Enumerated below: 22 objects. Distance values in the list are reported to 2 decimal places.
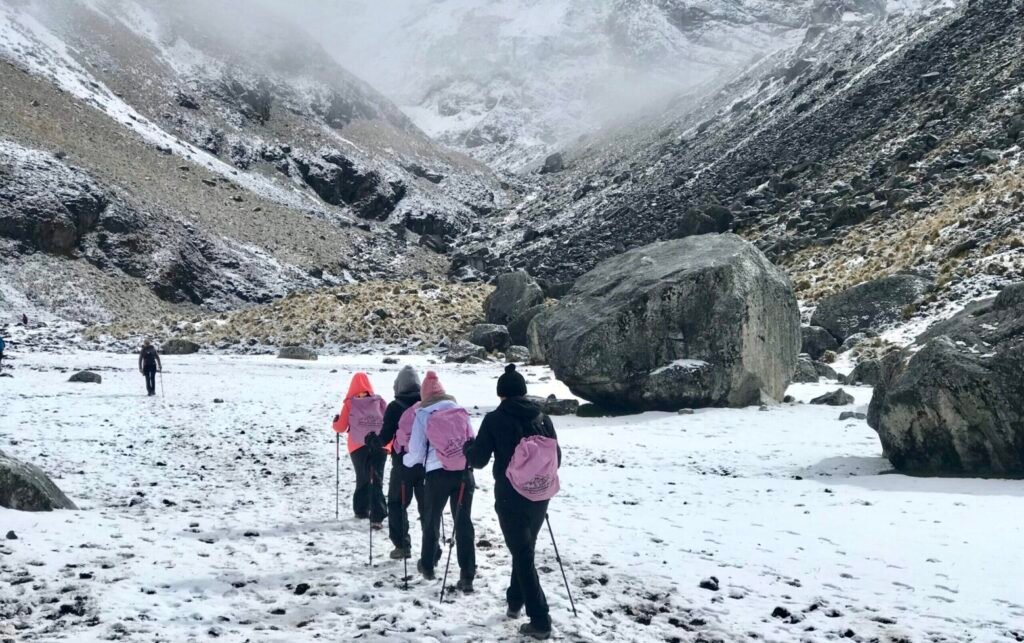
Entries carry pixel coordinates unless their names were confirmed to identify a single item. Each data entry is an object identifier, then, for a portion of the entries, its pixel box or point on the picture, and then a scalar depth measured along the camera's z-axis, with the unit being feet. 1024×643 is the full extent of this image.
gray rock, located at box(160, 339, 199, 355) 131.23
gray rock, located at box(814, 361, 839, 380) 77.10
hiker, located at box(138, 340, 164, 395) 71.41
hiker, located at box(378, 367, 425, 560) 26.68
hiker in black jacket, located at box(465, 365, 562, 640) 20.21
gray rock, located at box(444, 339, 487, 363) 112.06
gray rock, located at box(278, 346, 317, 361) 121.08
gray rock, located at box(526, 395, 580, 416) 65.21
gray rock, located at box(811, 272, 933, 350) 87.86
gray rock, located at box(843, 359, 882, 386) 70.49
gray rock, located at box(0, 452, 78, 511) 27.68
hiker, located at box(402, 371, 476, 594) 23.93
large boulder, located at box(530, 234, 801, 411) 61.26
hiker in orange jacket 31.62
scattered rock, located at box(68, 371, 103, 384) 78.23
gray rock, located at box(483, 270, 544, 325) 137.80
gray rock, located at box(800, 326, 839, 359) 88.22
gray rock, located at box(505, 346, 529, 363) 109.19
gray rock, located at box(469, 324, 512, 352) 122.83
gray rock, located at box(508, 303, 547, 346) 123.24
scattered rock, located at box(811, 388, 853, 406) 60.80
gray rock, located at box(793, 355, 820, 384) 75.41
